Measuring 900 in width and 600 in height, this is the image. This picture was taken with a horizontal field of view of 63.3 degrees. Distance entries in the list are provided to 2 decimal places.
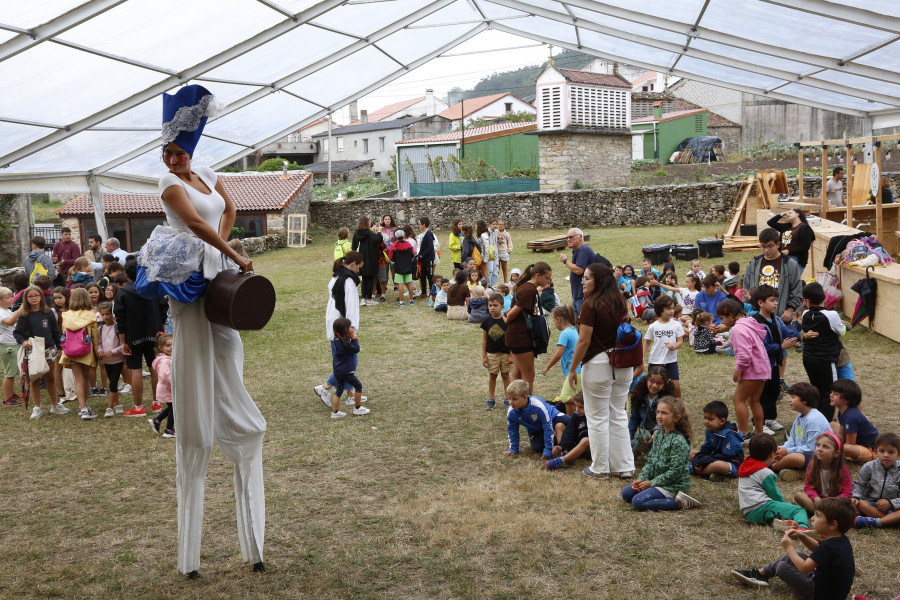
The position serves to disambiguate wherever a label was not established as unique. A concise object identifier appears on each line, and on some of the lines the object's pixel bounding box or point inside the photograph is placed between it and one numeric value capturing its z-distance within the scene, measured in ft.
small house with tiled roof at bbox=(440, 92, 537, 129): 196.95
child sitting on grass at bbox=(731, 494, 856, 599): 11.60
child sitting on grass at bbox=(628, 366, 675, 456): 20.15
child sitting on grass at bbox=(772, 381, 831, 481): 17.71
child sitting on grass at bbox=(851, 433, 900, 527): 14.89
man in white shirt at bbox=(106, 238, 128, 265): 37.23
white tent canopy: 25.71
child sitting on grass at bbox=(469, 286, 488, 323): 39.22
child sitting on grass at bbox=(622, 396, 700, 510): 16.12
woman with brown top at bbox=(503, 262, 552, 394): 21.75
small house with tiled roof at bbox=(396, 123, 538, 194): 109.40
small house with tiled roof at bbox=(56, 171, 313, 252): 86.84
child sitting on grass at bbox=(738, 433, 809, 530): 15.02
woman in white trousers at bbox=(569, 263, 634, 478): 17.54
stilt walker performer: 11.27
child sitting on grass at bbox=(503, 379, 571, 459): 19.30
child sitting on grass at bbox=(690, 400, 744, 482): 17.89
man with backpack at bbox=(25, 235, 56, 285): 35.73
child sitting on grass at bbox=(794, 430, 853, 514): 15.39
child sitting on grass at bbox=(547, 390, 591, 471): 19.76
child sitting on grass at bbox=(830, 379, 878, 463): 17.62
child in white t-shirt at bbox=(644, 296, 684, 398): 22.13
